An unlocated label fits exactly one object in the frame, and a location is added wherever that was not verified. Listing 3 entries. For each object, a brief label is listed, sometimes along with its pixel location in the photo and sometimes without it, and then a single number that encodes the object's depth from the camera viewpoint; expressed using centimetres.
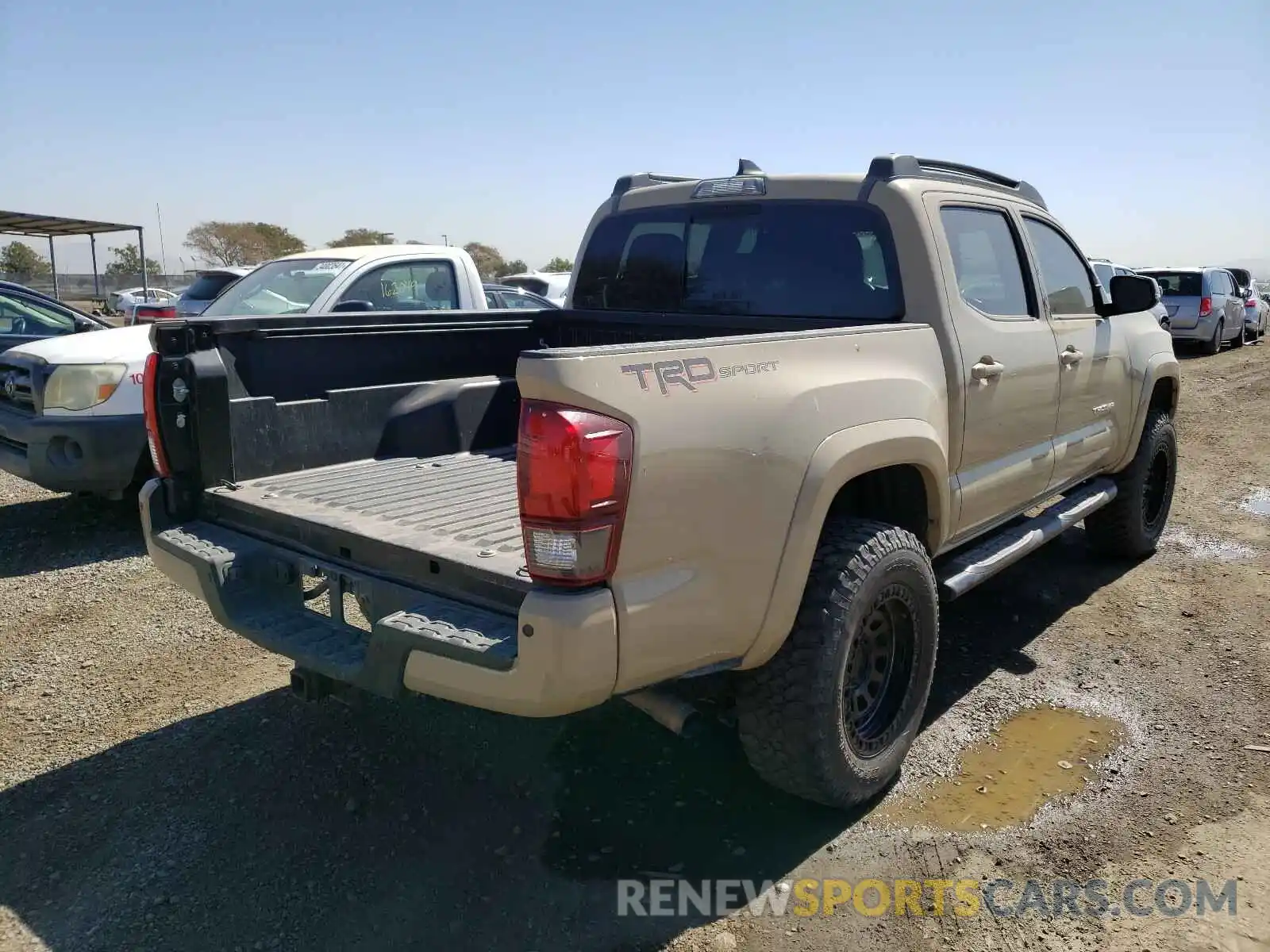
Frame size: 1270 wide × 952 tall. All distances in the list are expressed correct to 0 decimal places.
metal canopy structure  2614
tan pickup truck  244
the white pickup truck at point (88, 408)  603
